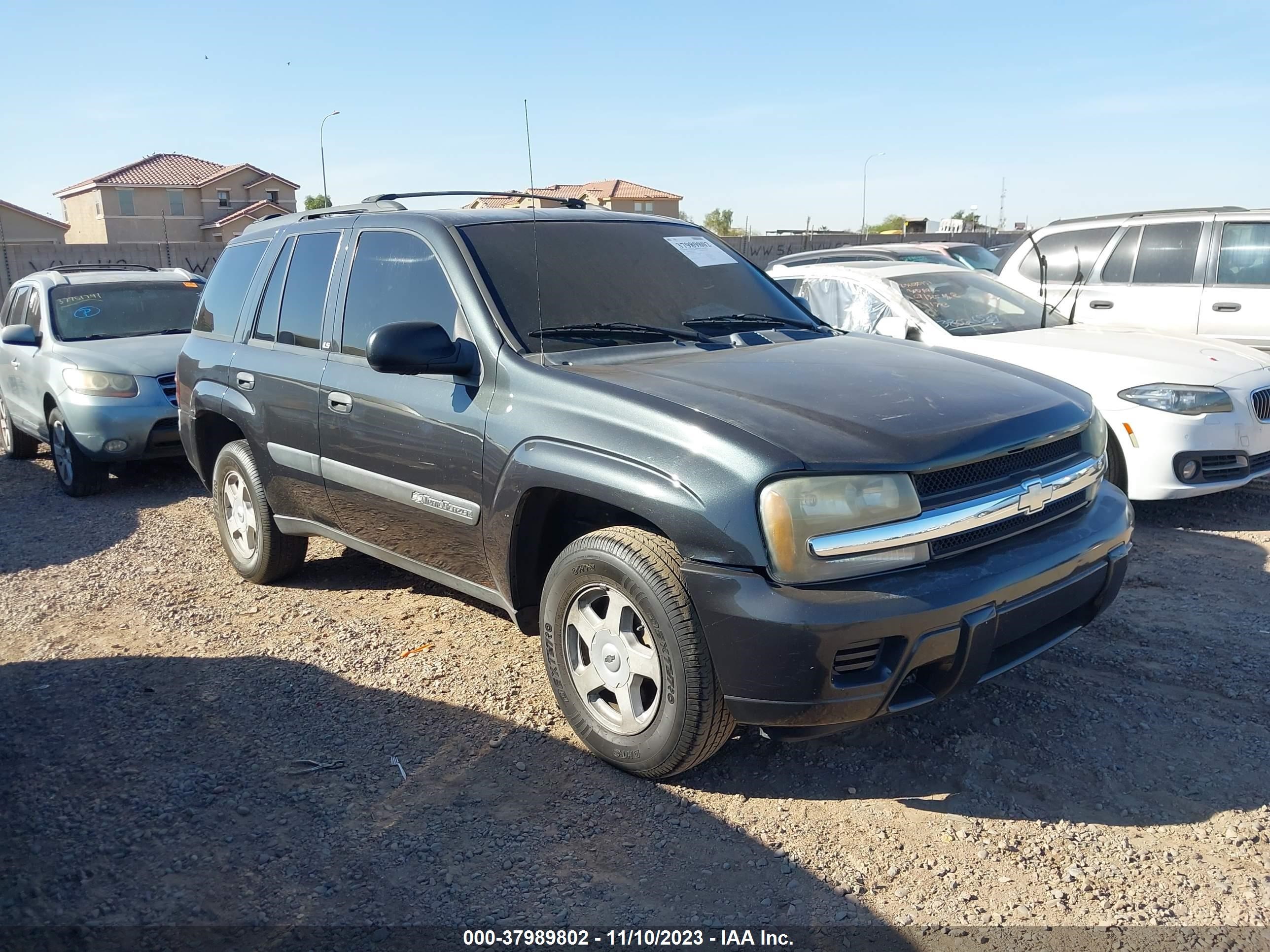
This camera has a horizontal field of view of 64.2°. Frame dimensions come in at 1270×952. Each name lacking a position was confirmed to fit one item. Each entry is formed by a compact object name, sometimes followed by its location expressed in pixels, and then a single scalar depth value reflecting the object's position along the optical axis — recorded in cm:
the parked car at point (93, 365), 782
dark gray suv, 285
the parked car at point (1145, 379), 572
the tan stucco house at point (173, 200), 5975
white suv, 836
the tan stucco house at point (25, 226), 5594
